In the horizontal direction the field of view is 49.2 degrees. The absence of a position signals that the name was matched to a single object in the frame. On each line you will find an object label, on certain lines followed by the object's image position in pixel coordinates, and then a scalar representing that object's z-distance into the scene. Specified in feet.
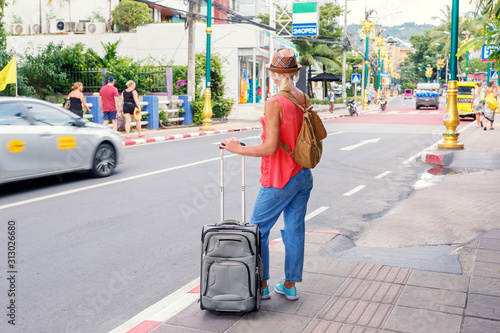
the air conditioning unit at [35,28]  173.70
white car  28.19
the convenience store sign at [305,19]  115.03
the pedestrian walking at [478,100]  68.29
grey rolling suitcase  11.98
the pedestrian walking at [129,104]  56.80
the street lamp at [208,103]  69.31
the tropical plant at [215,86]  84.33
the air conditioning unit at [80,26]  147.74
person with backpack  12.53
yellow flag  47.88
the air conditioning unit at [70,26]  152.15
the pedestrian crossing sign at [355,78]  155.83
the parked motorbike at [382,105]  150.32
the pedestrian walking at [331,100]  126.97
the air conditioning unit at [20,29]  148.25
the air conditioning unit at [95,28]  128.98
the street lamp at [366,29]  152.92
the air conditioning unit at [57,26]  154.30
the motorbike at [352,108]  117.70
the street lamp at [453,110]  48.11
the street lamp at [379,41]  202.32
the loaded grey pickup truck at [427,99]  150.10
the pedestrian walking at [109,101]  55.36
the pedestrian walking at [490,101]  64.23
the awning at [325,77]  145.89
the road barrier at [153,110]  61.67
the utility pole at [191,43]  75.87
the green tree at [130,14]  155.84
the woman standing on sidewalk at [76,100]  53.26
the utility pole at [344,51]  154.75
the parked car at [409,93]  316.21
